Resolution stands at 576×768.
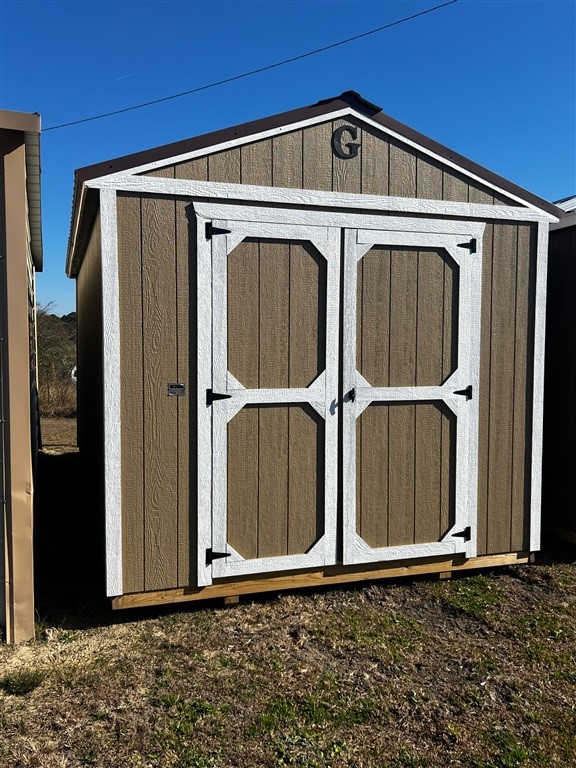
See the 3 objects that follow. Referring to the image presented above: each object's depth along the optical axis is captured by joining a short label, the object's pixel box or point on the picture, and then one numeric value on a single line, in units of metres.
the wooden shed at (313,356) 3.52
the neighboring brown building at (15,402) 3.28
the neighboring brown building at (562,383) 4.81
